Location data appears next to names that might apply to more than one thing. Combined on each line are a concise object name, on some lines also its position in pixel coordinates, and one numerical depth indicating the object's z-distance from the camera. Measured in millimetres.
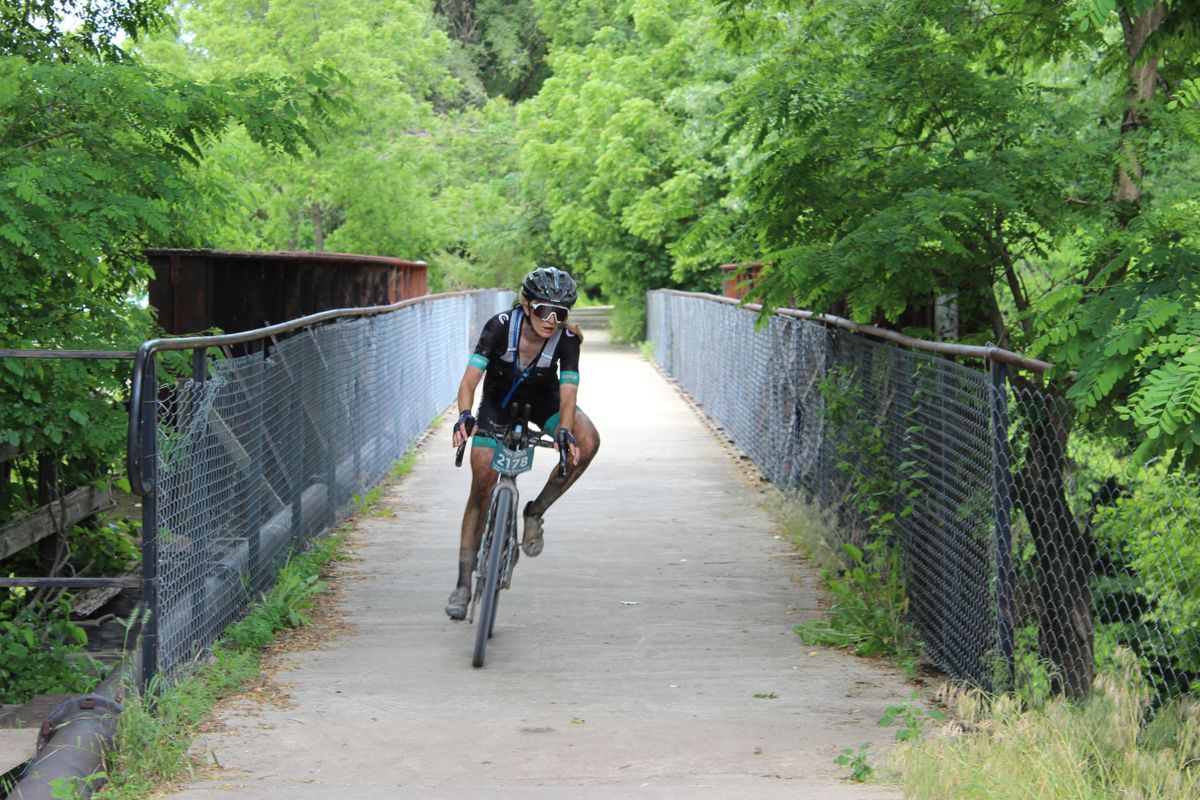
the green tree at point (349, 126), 65187
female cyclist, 14648
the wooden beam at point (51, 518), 17641
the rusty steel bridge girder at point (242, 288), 24719
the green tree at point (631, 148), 64562
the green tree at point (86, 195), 15328
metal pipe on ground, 10242
